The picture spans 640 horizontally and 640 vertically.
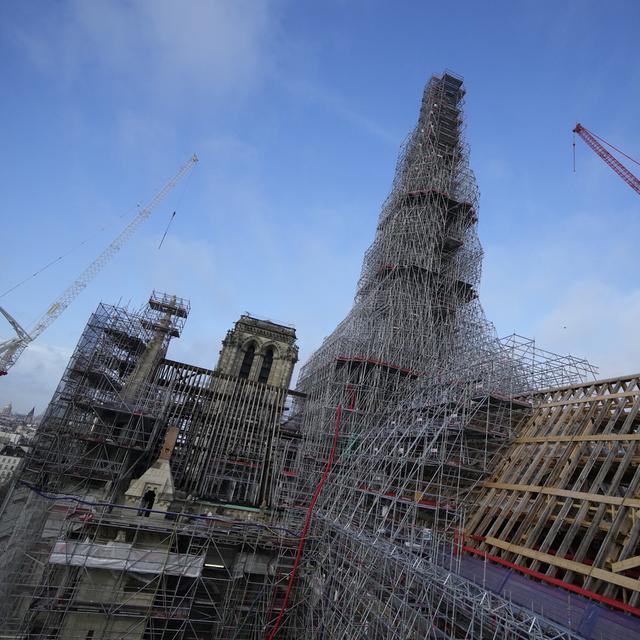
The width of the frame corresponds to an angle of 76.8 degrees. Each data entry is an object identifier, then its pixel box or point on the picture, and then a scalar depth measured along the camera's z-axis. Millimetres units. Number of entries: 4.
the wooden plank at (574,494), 10164
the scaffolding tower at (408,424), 12516
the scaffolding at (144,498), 17078
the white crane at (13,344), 66388
